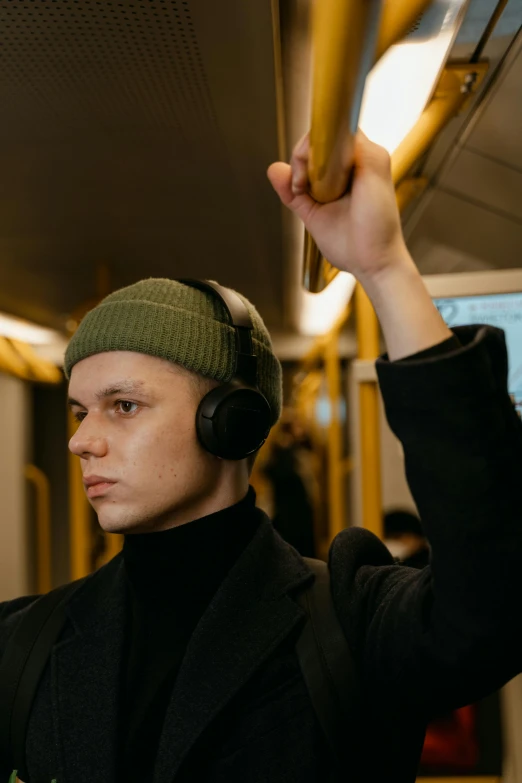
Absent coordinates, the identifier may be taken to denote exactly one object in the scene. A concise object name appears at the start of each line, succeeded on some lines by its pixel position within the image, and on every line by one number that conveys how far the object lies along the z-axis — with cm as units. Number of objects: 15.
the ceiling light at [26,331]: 656
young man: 89
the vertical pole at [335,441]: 501
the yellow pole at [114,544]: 459
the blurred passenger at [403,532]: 283
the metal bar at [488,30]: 221
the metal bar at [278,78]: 181
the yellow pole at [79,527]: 433
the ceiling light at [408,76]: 87
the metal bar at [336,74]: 61
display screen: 213
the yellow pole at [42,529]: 504
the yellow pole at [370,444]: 217
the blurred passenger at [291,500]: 542
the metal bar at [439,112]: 150
